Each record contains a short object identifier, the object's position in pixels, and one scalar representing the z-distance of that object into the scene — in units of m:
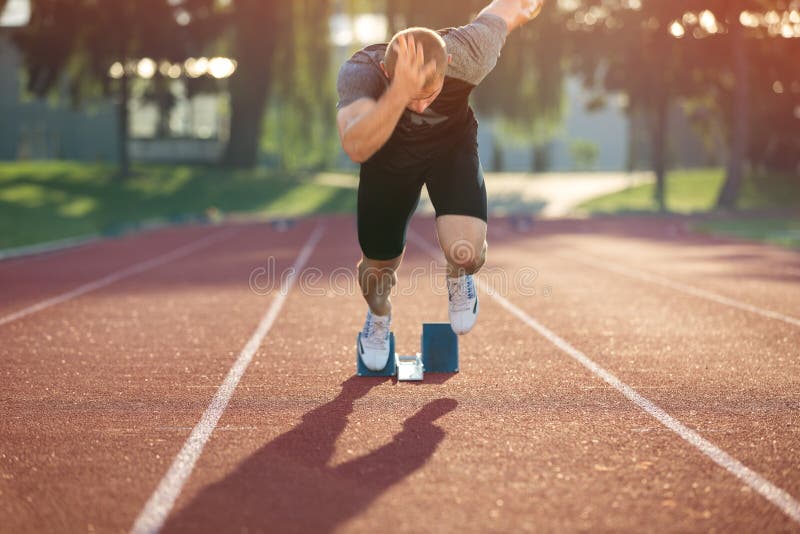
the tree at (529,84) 40.50
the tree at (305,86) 40.72
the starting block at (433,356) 6.66
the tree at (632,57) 36.91
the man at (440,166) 5.33
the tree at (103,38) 38.59
